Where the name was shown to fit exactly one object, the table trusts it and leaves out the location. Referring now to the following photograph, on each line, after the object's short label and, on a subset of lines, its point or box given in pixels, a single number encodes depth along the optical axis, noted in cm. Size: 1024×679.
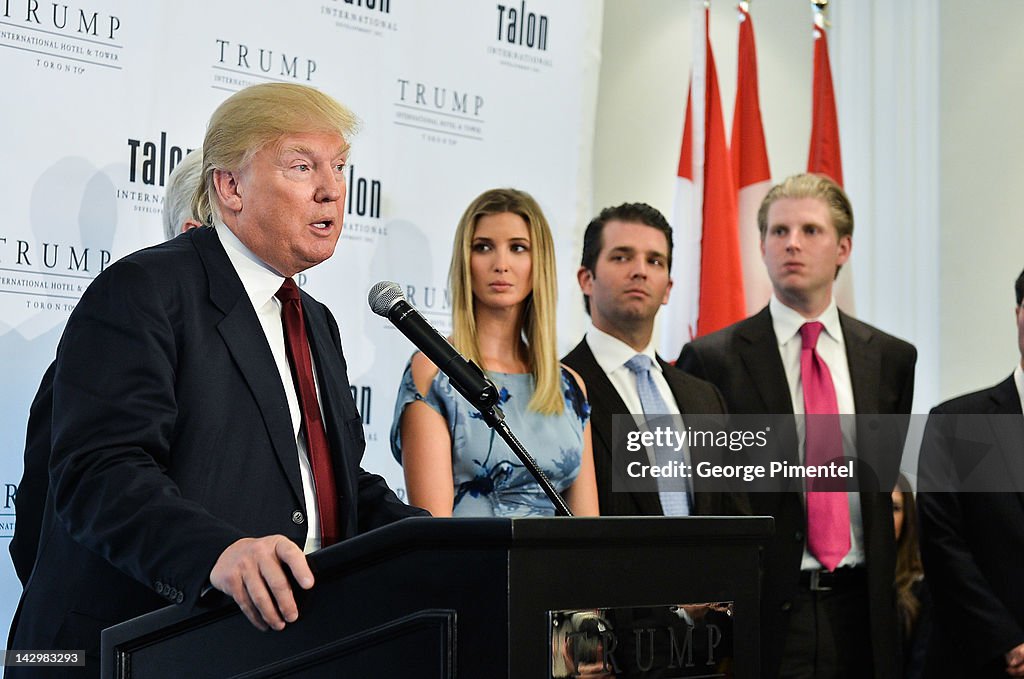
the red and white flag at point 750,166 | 513
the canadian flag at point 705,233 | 499
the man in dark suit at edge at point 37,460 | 238
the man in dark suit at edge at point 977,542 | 366
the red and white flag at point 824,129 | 543
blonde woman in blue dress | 297
